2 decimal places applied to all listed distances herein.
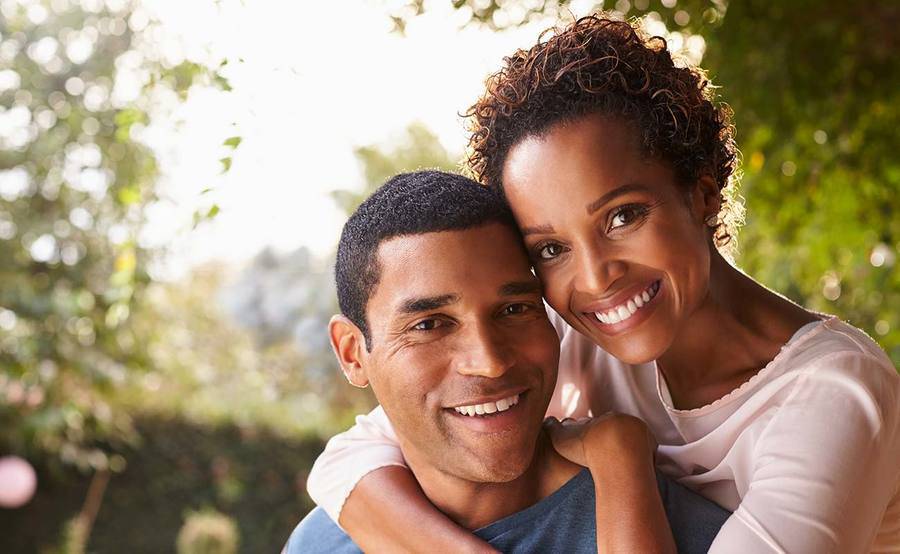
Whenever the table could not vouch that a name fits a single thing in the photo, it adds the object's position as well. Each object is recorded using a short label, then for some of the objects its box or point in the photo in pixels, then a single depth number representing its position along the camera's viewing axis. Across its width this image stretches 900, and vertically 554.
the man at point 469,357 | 2.29
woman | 2.15
